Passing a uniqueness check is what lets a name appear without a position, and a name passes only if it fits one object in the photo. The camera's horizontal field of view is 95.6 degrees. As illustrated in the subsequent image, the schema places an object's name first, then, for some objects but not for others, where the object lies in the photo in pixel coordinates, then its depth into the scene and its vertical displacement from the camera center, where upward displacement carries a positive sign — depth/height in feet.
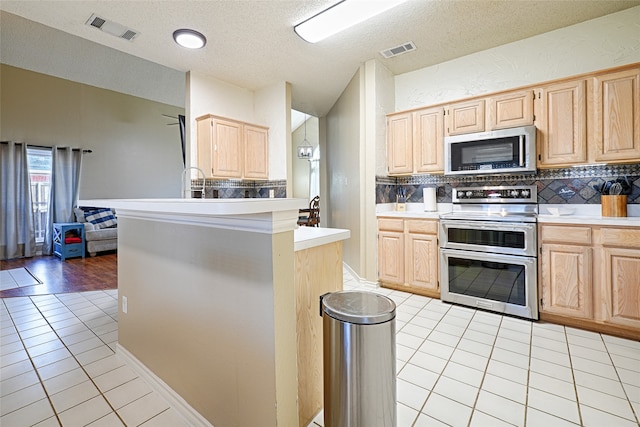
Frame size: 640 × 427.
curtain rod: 17.03 +4.27
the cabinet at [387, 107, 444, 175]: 10.85 +2.65
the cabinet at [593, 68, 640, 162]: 7.73 +2.45
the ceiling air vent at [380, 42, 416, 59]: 10.47 +5.94
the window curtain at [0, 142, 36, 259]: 17.12 +0.56
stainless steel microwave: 8.97 +1.86
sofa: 18.33 -1.00
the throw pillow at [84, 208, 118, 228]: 19.19 -0.34
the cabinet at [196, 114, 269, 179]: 12.64 +2.90
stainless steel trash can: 3.74 -2.04
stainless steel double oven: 8.29 -1.34
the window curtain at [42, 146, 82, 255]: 18.70 +1.78
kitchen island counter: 3.68 -1.44
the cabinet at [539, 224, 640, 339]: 7.05 -1.82
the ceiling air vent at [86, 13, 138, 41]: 8.97 +6.00
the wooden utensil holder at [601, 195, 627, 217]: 8.13 +0.04
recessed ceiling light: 9.70 +5.98
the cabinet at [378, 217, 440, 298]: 10.15 -1.69
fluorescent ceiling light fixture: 8.04 +5.77
